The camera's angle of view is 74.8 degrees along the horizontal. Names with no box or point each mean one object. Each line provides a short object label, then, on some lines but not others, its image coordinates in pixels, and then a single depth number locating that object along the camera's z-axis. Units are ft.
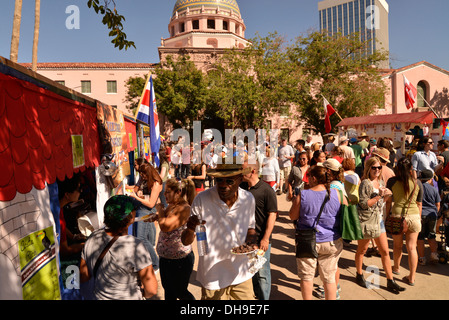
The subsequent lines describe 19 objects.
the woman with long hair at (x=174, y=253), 10.09
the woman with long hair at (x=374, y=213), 13.12
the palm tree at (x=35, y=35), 29.06
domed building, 128.88
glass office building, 468.75
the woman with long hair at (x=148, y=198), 14.37
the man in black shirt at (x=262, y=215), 11.03
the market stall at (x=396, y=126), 43.75
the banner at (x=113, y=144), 13.97
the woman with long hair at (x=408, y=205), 13.76
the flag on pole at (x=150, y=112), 21.86
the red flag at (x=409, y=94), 49.70
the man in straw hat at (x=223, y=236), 8.67
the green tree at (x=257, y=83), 86.17
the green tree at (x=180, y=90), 93.20
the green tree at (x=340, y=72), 84.38
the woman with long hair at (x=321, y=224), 10.62
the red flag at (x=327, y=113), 45.34
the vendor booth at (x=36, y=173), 6.50
